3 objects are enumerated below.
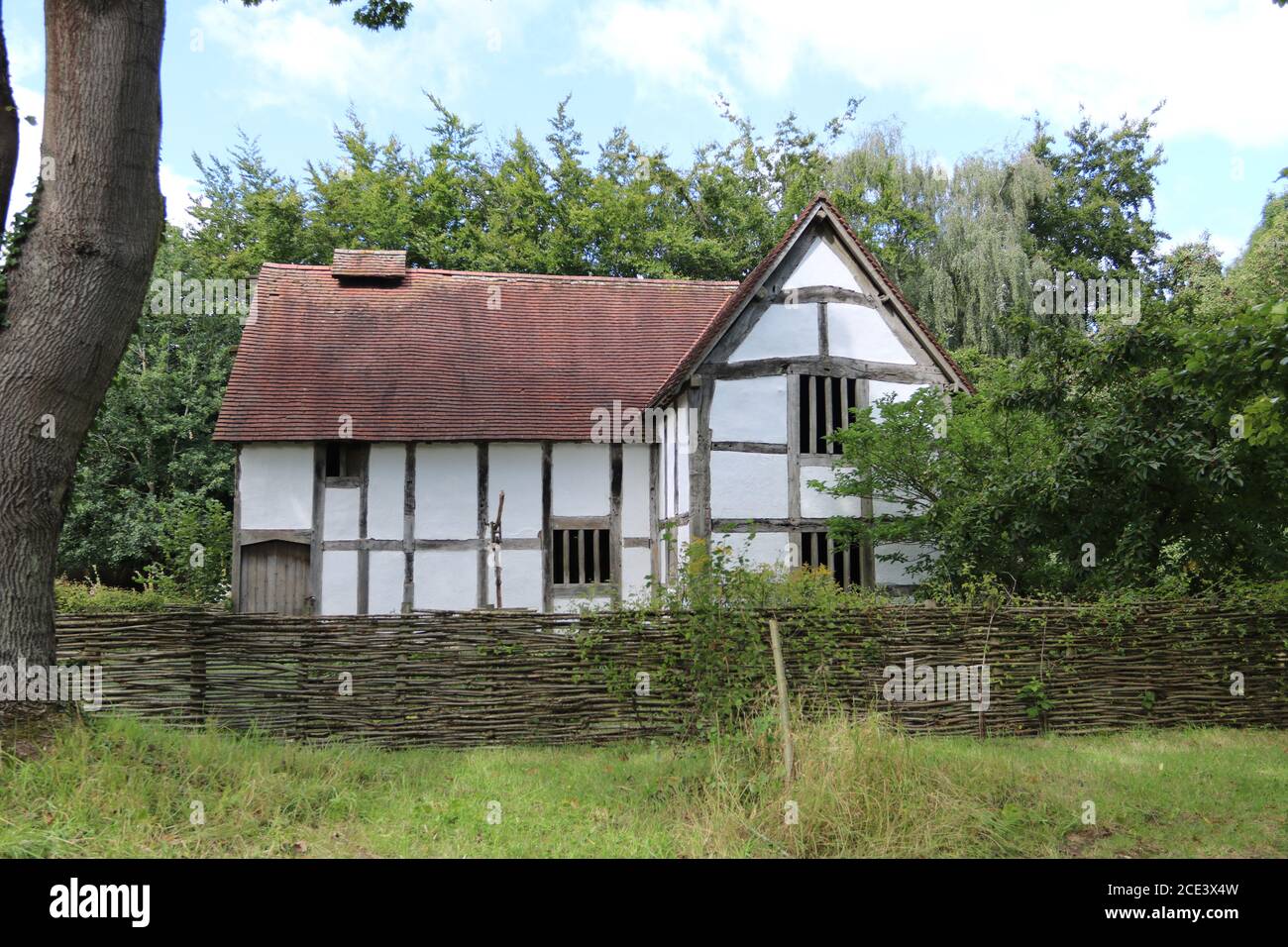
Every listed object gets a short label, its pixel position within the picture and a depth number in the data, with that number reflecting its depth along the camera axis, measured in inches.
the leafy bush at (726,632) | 330.0
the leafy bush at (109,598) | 506.9
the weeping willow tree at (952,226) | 1056.8
